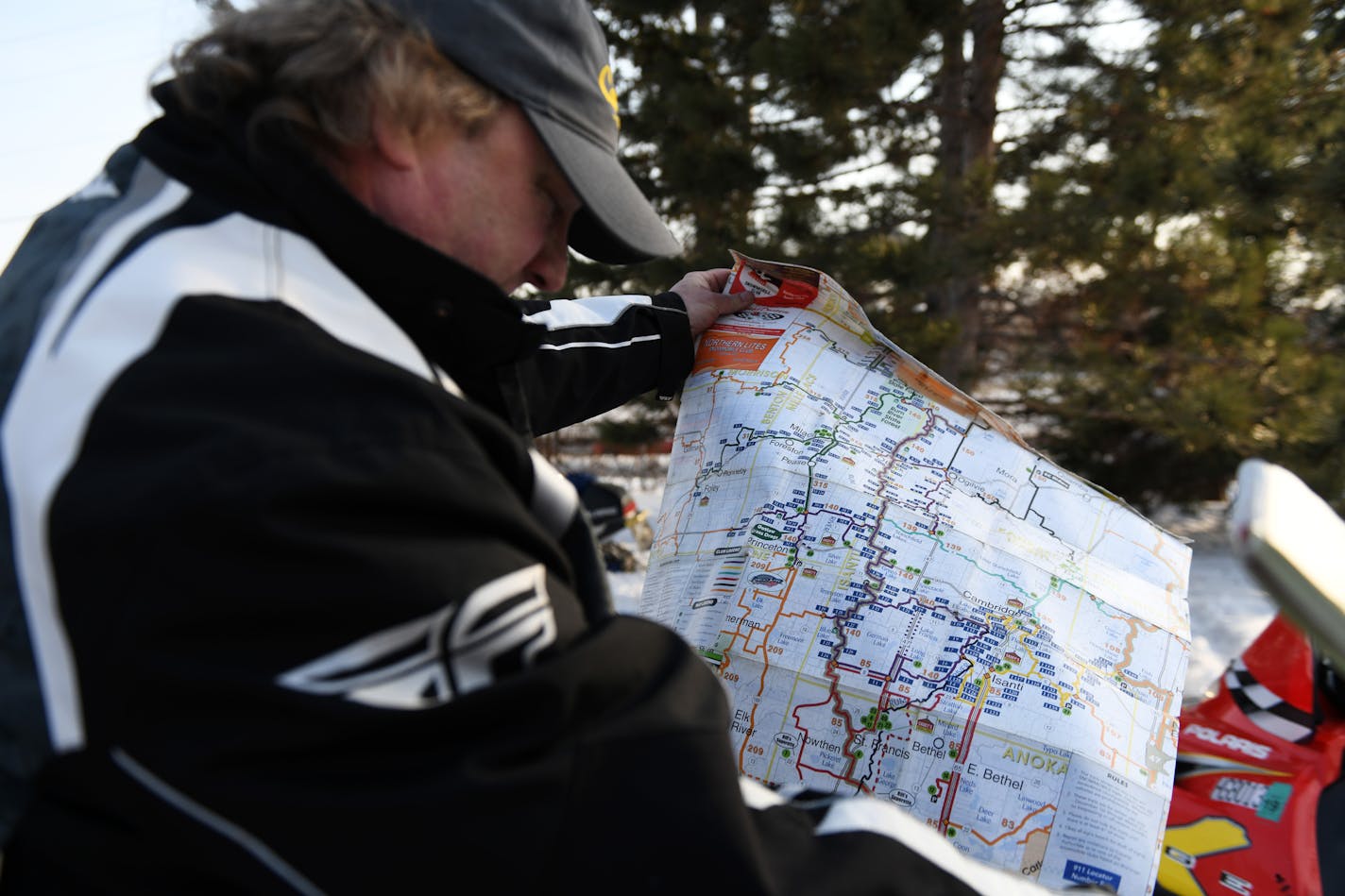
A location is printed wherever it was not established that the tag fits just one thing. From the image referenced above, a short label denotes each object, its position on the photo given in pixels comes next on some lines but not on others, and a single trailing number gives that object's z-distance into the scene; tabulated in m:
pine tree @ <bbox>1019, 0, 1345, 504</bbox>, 4.38
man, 0.68
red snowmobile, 1.50
